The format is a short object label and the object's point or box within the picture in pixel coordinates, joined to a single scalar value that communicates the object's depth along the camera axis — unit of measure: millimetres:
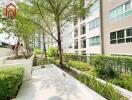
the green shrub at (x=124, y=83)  3140
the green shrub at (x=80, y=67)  6749
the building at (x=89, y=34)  12085
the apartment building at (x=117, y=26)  8439
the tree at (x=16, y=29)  8977
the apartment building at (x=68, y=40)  20392
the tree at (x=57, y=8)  5960
